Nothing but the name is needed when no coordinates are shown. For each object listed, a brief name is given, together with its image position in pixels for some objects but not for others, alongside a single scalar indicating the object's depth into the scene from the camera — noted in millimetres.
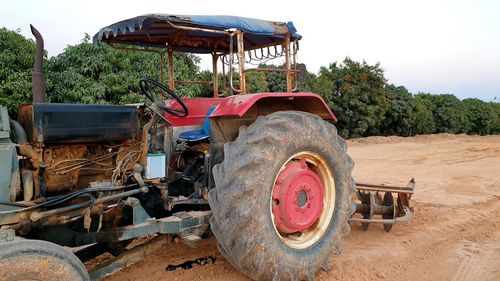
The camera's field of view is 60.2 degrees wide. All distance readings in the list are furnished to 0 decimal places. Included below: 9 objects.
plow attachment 4535
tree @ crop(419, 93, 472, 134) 21078
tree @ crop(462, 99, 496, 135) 23234
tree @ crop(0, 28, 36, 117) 9781
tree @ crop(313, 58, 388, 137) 16703
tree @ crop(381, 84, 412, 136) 18281
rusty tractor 2682
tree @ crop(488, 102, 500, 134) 24484
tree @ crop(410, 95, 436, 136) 19170
